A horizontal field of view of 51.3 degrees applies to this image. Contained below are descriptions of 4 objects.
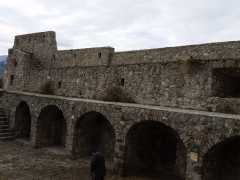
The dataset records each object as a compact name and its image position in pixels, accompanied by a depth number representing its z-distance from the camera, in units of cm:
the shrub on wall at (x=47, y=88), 1487
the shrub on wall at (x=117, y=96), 1134
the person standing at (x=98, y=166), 750
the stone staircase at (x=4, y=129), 1420
